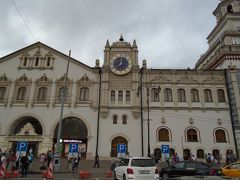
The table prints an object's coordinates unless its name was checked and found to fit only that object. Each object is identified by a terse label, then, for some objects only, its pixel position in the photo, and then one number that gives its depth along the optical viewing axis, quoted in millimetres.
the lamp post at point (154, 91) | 37316
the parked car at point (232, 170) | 15137
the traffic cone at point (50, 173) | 17906
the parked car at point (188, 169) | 17266
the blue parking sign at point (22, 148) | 21367
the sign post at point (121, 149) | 26398
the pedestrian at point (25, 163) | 19347
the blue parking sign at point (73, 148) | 25011
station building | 35250
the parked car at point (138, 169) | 14133
